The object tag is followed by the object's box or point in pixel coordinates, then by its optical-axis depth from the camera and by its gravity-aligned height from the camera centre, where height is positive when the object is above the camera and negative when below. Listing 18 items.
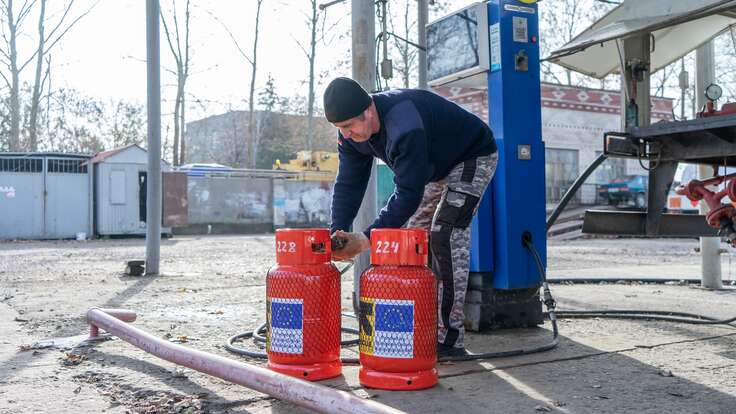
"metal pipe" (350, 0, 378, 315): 6.39 +1.50
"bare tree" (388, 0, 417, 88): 30.52 +7.18
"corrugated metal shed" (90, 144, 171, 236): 21.62 +0.79
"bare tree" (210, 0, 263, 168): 34.41 +7.03
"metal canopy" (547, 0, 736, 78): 4.84 +1.48
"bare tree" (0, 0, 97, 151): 30.22 +7.16
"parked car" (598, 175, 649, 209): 28.84 +0.78
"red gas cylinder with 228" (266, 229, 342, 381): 3.42 -0.46
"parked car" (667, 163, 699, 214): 21.37 +0.18
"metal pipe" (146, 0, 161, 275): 9.59 +1.13
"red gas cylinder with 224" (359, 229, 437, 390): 3.25 -0.48
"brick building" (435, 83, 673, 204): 33.25 +4.14
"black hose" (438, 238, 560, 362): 3.96 -0.83
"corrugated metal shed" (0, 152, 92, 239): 21.09 +0.66
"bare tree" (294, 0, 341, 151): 34.12 +8.35
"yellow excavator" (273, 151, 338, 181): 33.72 +2.60
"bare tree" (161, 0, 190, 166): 33.69 +7.33
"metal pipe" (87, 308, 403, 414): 2.40 -0.69
